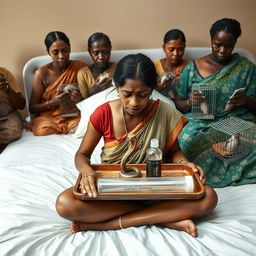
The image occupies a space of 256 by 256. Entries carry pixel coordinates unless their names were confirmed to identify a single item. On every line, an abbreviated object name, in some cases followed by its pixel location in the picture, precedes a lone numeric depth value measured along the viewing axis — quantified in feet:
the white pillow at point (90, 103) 8.31
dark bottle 4.91
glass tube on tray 4.76
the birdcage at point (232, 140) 6.52
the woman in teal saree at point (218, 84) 7.18
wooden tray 4.62
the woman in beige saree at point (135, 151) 4.92
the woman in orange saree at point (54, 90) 8.70
